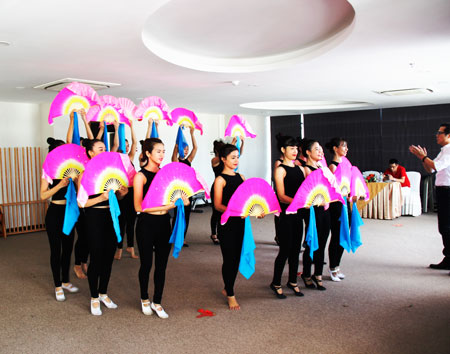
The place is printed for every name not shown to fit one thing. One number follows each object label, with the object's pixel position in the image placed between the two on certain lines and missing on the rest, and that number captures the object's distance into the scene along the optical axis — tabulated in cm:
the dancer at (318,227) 392
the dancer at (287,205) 373
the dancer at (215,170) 563
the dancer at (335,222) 416
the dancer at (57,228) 364
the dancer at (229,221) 352
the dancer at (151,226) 329
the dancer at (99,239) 338
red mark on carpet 349
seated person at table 832
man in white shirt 450
